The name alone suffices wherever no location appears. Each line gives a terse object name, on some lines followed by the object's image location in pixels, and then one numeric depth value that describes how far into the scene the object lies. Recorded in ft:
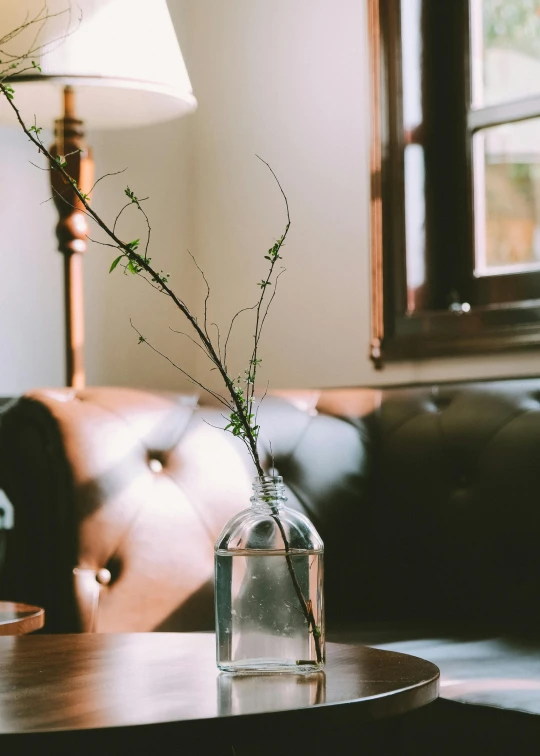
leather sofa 6.19
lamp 7.24
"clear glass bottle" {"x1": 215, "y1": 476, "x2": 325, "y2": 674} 4.11
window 8.30
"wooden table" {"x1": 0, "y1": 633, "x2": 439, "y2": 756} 3.52
